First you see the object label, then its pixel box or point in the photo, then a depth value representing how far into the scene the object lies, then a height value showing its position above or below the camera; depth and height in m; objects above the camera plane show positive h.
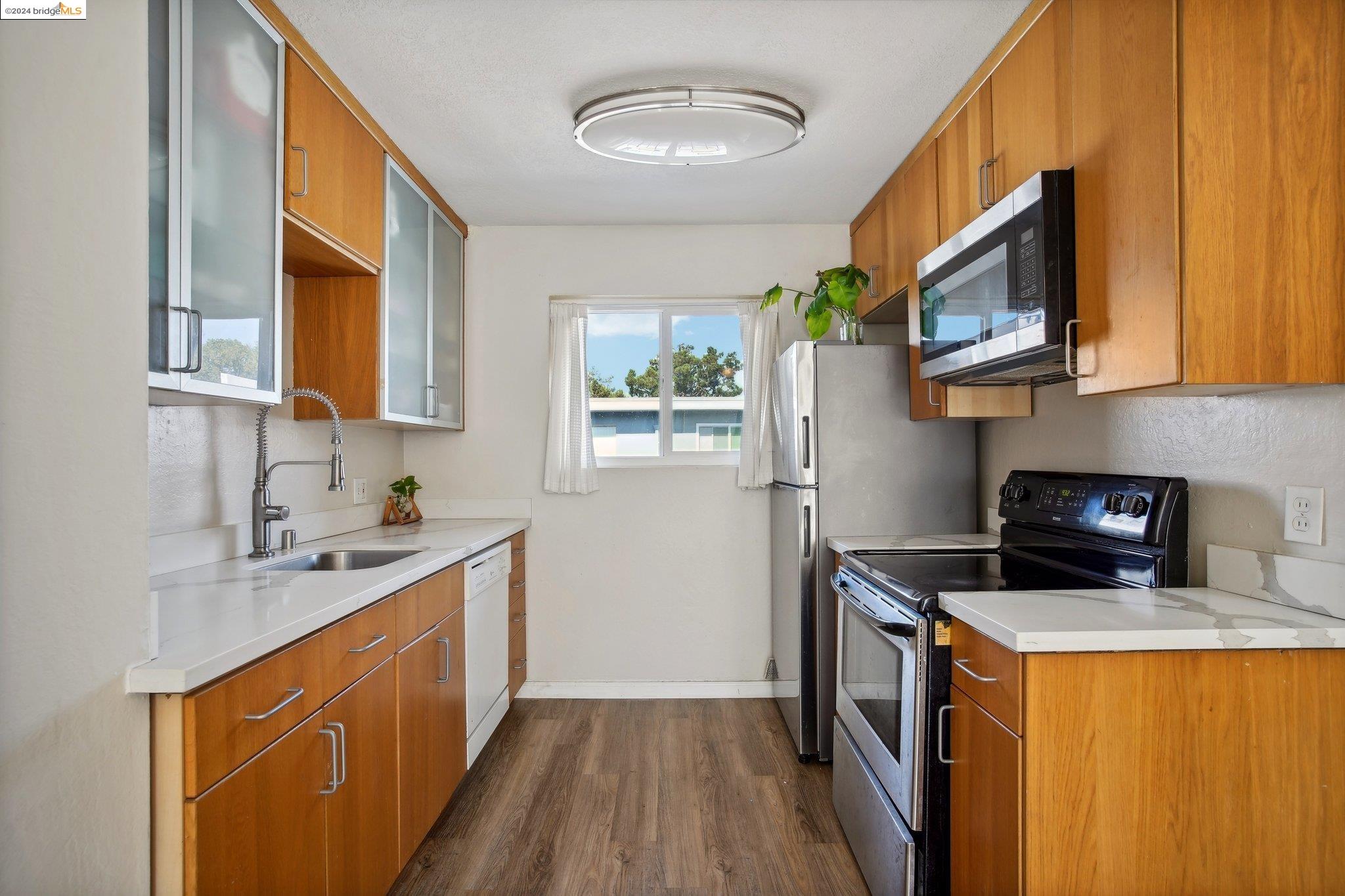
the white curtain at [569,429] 3.54 +0.11
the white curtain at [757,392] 3.51 +0.29
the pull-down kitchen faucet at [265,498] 2.18 -0.14
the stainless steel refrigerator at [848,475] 2.80 -0.09
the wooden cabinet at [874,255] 3.06 +0.87
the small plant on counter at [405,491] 3.34 -0.18
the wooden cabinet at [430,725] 1.99 -0.83
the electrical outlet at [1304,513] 1.43 -0.13
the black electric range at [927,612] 1.71 -0.42
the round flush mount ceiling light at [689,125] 2.23 +1.05
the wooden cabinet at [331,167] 1.96 +0.86
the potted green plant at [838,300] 2.98 +0.63
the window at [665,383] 3.66 +0.35
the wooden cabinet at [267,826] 1.14 -0.66
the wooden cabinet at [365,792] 1.57 -0.80
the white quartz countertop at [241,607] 1.14 -0.32
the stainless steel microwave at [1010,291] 1.65 +0.41
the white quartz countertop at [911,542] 2.50 -0.33
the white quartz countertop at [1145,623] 1.28 -0.32
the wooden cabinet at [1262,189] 1.32 +0.48
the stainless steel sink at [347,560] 2.44 -0.37
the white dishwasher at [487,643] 2.62 -0.75
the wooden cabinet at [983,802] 1.34 -0.71
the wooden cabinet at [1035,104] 1.69 +0.88
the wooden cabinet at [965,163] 2.10 +0.89
